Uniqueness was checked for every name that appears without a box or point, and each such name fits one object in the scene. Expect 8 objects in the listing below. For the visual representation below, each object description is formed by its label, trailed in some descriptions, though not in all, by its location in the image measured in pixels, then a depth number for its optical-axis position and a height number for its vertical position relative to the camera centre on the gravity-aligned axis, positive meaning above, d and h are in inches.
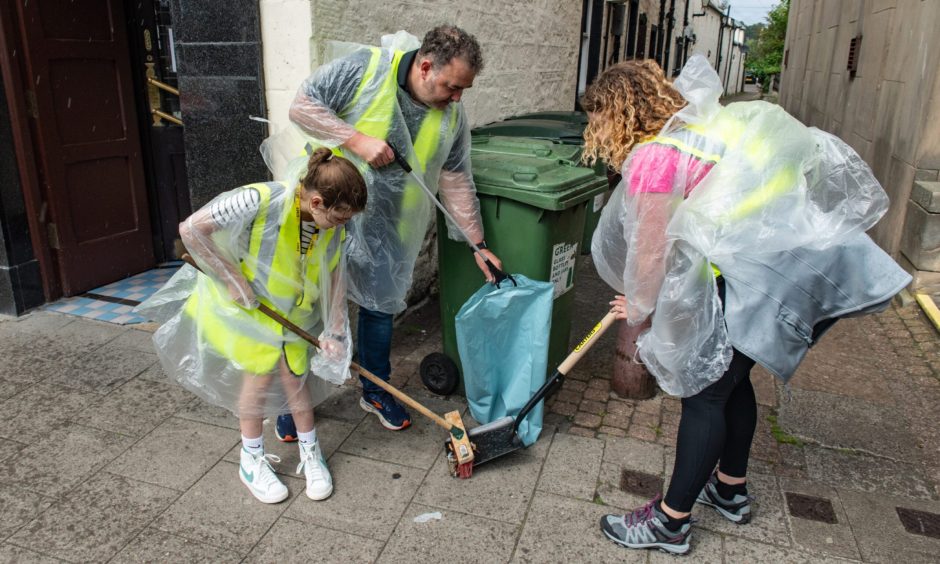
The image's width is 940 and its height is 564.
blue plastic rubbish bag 118.3 -45.5
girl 90.4 -33.7
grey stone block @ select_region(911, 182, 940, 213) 182.2 -31.7
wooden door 160.6 -18.9
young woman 84.7 -19.5
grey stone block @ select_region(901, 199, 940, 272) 184.9 -43.0
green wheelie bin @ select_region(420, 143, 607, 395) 122.3 -28.3
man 106.5 -12.7
